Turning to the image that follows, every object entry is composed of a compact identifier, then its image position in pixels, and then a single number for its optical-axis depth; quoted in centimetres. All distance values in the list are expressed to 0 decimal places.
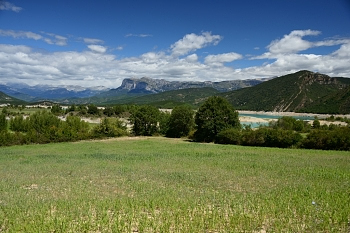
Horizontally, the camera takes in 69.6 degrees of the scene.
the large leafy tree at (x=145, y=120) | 8575
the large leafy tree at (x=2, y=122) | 9096
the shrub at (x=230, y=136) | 5816
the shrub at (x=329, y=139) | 4359
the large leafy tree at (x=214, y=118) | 6500
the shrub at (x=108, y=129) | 7744
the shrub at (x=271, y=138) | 5041
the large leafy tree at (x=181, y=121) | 8075
